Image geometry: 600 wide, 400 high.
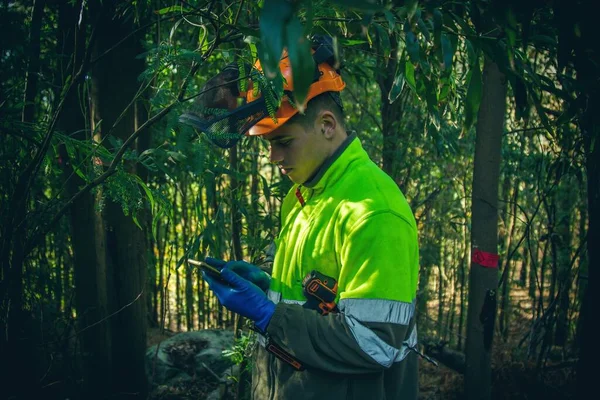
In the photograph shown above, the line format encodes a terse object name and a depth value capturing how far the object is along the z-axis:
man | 1.71
